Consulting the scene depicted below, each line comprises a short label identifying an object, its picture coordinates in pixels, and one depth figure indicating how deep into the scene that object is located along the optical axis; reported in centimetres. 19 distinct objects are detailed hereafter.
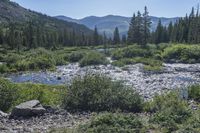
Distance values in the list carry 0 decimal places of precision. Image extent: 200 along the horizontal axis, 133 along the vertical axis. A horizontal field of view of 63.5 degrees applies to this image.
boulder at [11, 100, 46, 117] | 786
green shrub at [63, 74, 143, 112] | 849
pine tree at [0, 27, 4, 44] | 5084
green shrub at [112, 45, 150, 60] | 3255
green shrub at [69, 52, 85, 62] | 3253
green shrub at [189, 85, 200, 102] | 1004
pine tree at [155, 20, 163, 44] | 5132
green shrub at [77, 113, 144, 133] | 627
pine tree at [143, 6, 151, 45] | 4312
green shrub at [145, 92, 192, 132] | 675
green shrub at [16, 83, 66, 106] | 974
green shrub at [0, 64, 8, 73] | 2397
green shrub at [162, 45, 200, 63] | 2938
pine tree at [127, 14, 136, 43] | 4440
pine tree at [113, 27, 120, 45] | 6728
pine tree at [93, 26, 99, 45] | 6530
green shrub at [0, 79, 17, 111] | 927
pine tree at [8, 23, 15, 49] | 4867
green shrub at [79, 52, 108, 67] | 2685
